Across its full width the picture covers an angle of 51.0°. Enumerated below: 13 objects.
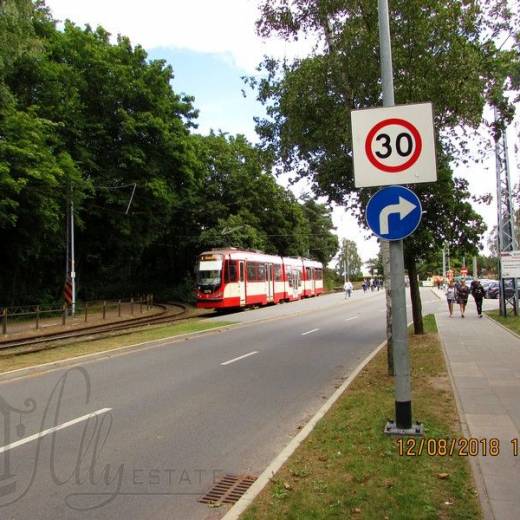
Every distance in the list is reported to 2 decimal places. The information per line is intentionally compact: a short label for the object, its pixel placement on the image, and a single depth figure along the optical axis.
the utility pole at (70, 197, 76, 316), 28.12
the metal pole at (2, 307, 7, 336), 19.95
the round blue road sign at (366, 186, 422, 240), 6.31
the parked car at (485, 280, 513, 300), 46.58
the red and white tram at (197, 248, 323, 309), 30.33
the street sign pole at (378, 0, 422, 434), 6.27
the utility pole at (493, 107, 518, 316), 22.14
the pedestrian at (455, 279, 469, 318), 24.84
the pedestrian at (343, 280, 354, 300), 48.83
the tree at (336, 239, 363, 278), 134.38
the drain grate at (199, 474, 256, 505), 4.84
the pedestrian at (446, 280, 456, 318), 25.28
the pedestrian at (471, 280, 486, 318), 24.39
